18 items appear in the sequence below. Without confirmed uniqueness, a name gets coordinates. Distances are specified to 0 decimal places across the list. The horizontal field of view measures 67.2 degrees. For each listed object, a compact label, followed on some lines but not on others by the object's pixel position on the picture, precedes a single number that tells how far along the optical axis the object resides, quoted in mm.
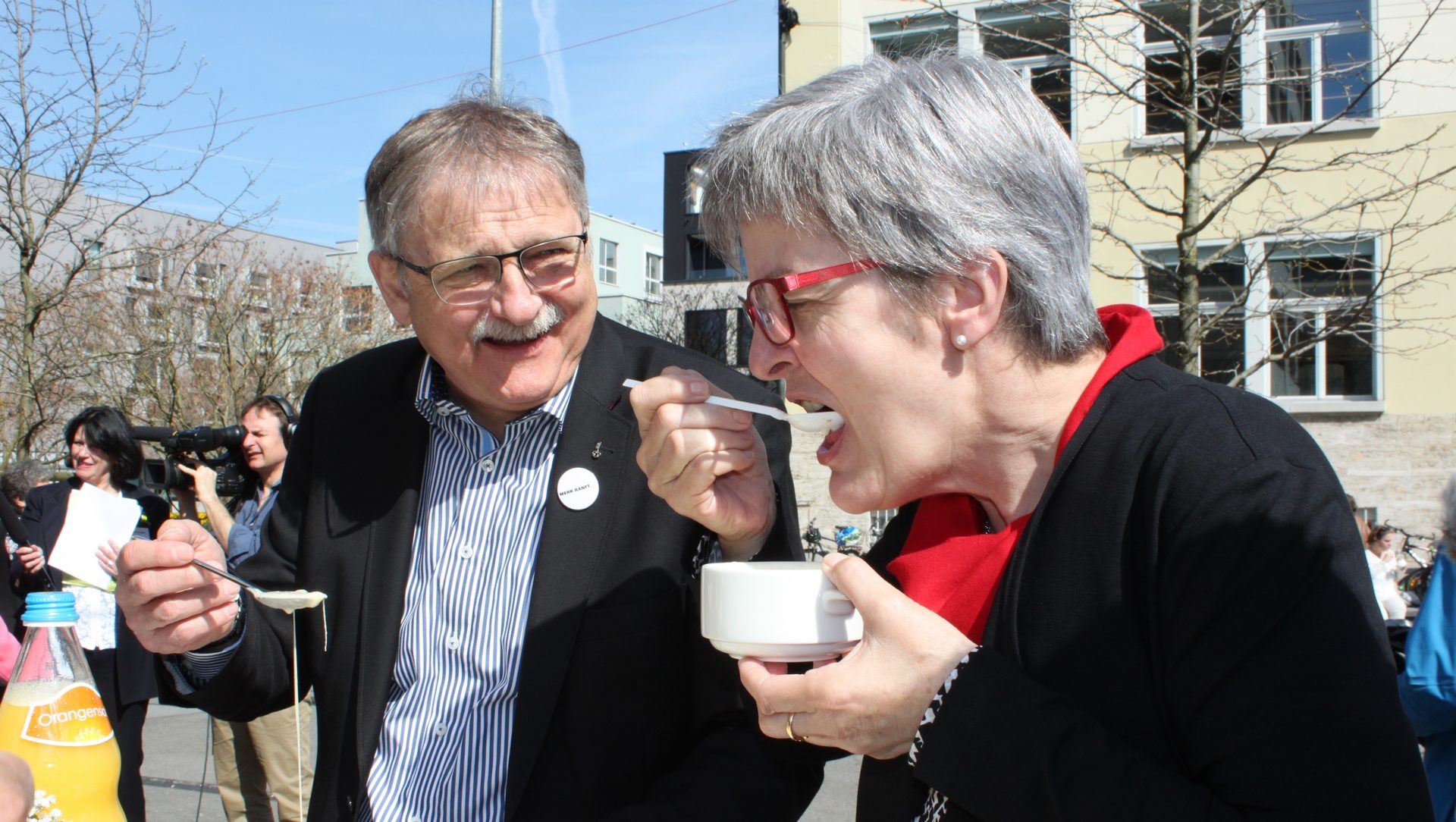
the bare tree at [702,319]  24562
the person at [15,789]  1339
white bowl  1290
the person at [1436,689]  2955
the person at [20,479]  7391
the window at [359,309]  20016
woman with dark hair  4598
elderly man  1763
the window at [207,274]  17172
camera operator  5039
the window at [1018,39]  6270
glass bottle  1579
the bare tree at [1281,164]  7664
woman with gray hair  1041
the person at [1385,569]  7285
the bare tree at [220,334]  17562
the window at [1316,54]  11844
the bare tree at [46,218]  8203
